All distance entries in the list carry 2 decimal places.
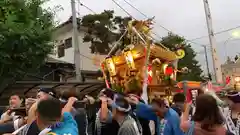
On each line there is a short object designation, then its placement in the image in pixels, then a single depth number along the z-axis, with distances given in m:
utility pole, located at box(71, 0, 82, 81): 9.53
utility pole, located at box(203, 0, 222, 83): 8.55
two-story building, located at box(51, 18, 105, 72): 15.69
